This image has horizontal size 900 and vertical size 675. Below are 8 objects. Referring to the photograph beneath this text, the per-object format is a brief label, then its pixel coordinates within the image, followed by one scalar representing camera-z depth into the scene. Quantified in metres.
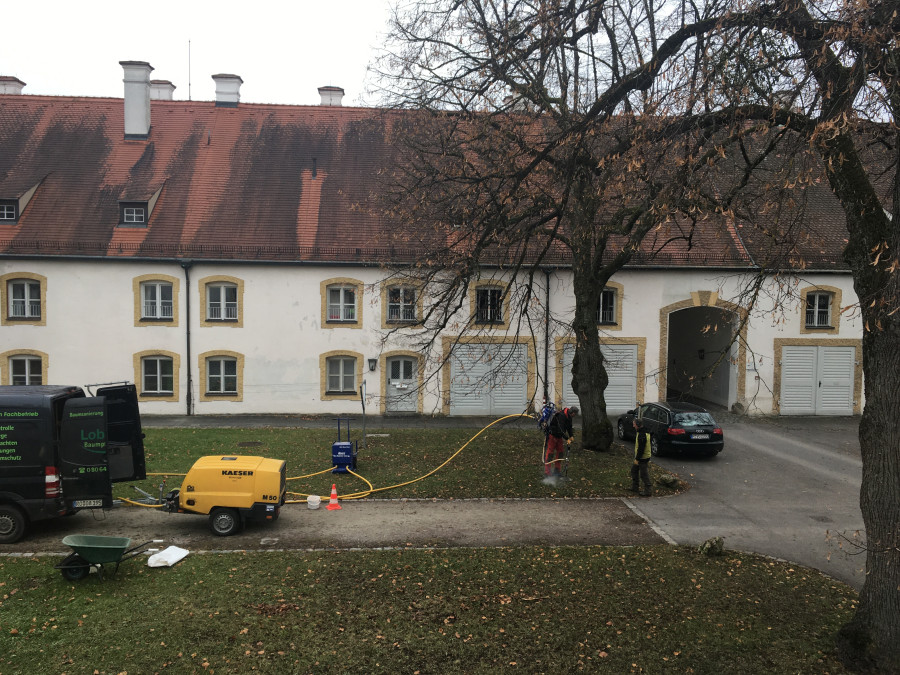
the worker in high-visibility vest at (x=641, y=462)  14.28
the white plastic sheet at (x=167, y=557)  9.82
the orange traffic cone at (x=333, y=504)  13.20
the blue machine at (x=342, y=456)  15.74
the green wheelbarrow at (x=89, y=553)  9.01
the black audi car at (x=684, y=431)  18.52
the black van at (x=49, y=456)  10.88
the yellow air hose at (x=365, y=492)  13.40
